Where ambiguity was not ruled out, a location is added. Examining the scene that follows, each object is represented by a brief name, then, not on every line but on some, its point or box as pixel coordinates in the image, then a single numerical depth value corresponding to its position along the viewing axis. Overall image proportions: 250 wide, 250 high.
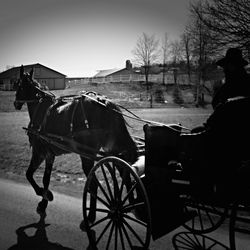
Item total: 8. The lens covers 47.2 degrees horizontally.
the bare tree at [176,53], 36.51
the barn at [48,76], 35.75
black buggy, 2.73
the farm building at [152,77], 43.44
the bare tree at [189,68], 32.50
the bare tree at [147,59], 42.22
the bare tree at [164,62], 43.72
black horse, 4.41
